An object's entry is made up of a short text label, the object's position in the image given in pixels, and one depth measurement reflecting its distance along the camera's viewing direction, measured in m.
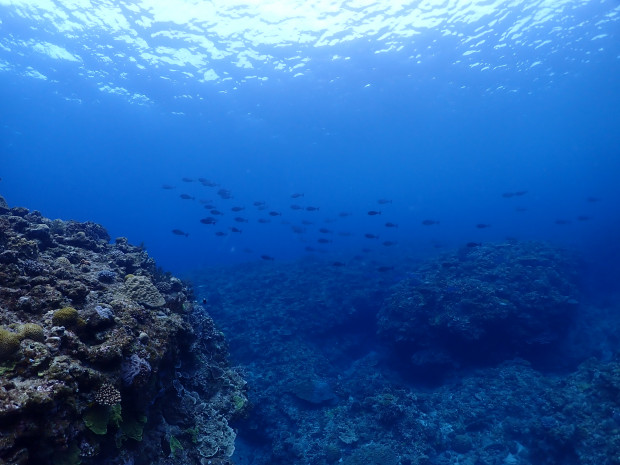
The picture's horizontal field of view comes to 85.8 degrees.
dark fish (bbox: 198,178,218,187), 24.19
